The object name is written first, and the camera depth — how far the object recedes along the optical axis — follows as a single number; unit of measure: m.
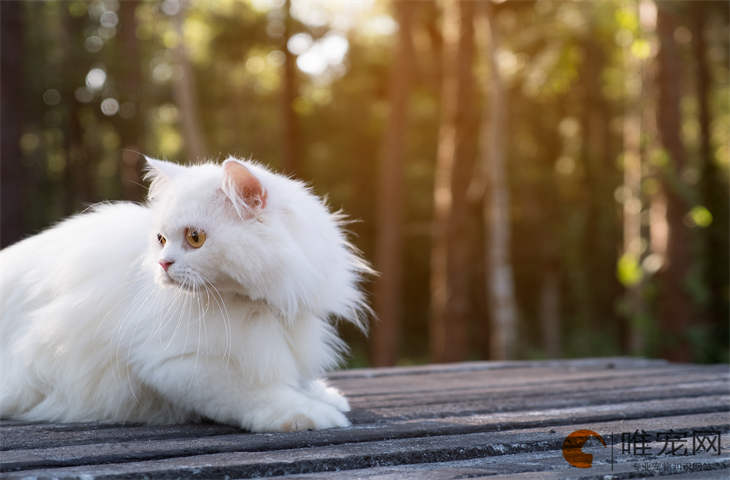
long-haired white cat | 2.79
